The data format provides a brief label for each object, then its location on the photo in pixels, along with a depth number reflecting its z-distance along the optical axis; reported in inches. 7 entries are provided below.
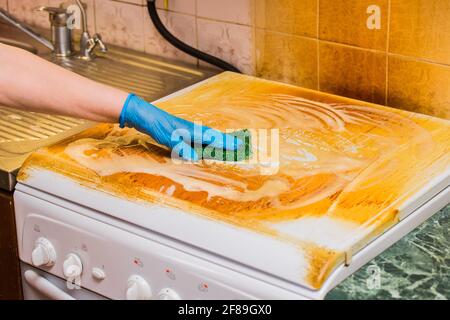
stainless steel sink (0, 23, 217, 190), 66.1
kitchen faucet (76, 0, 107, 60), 85.5
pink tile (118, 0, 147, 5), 84.0
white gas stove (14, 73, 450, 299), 50.5
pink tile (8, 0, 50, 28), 93.3
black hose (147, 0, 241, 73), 80.4
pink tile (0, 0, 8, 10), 96.5
